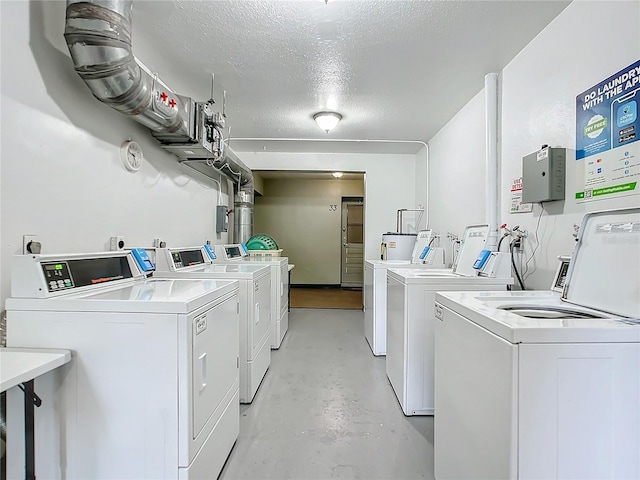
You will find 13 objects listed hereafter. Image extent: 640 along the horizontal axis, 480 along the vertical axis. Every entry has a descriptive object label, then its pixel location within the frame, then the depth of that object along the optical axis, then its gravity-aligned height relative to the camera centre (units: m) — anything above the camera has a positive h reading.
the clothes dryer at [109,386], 1.20 -0.57
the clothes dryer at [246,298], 2.33 -0.48
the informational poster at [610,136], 1.41 +0.49
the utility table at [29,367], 1.04 -0.44
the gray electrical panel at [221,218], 3.99 +0.21
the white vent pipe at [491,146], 2.57 +0.73
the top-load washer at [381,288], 3.34 -0.56
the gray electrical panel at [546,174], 1.83 +0.37
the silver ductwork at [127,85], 1.47 +0.85
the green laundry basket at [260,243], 4.32 -0.11
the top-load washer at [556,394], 0.91 -0.46
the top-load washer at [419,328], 2.11 -0.63
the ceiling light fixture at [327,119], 3.38 +1.24
